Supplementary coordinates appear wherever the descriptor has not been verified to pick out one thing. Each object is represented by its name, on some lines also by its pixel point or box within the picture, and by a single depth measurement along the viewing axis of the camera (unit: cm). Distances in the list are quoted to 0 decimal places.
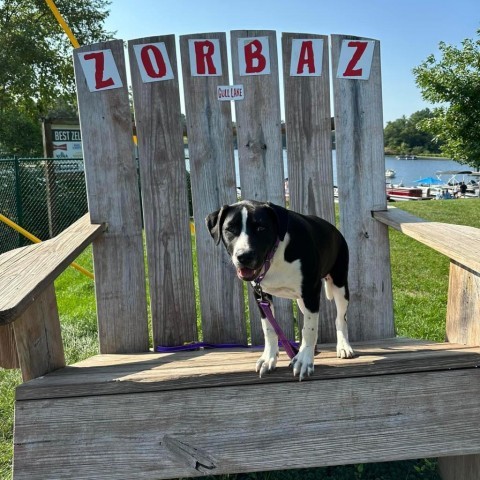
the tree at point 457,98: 1189
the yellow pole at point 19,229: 425
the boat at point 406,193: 4328
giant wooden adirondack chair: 186
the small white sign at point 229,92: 274
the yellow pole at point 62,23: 321
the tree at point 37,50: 1548
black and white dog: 190
